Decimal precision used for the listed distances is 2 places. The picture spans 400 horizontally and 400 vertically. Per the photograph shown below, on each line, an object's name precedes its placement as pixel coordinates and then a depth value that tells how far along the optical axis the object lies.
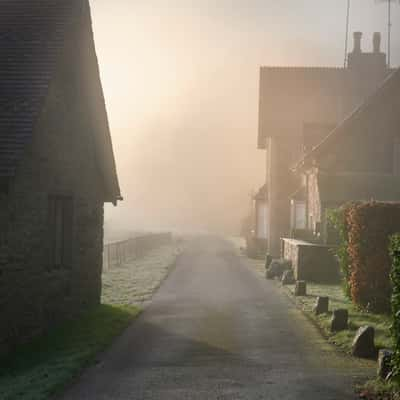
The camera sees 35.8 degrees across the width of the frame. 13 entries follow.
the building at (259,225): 40.56
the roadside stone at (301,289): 19.35
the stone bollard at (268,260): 29.14
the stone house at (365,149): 28.97
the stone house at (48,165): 11.52
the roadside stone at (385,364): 9.09
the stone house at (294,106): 39.75
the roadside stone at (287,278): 22.98
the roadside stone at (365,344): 10.96
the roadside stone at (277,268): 25.33
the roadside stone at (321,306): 15.44
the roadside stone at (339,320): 13.13
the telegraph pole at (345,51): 42.96
